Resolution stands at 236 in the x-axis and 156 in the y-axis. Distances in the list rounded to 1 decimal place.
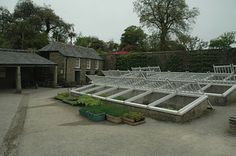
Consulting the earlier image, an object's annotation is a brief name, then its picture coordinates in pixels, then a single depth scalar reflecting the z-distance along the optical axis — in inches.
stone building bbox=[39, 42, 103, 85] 646.4
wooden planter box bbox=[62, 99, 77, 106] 322.8
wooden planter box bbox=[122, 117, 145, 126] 213.5
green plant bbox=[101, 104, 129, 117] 227.9
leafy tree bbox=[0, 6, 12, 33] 1055.3
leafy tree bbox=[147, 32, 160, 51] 881.0
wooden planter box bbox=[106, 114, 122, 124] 220.2
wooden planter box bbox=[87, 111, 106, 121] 229.9
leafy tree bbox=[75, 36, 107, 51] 1181.5
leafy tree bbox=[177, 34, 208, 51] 636.0
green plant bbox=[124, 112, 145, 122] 216.9
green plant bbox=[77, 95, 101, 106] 302.2
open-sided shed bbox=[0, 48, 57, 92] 486.2
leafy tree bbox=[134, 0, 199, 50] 824.9
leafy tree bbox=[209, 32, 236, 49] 706.5
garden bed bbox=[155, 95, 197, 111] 258.4
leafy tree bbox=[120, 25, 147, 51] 1186.9
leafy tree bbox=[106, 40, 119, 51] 1254.3
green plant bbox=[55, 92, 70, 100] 382.3
